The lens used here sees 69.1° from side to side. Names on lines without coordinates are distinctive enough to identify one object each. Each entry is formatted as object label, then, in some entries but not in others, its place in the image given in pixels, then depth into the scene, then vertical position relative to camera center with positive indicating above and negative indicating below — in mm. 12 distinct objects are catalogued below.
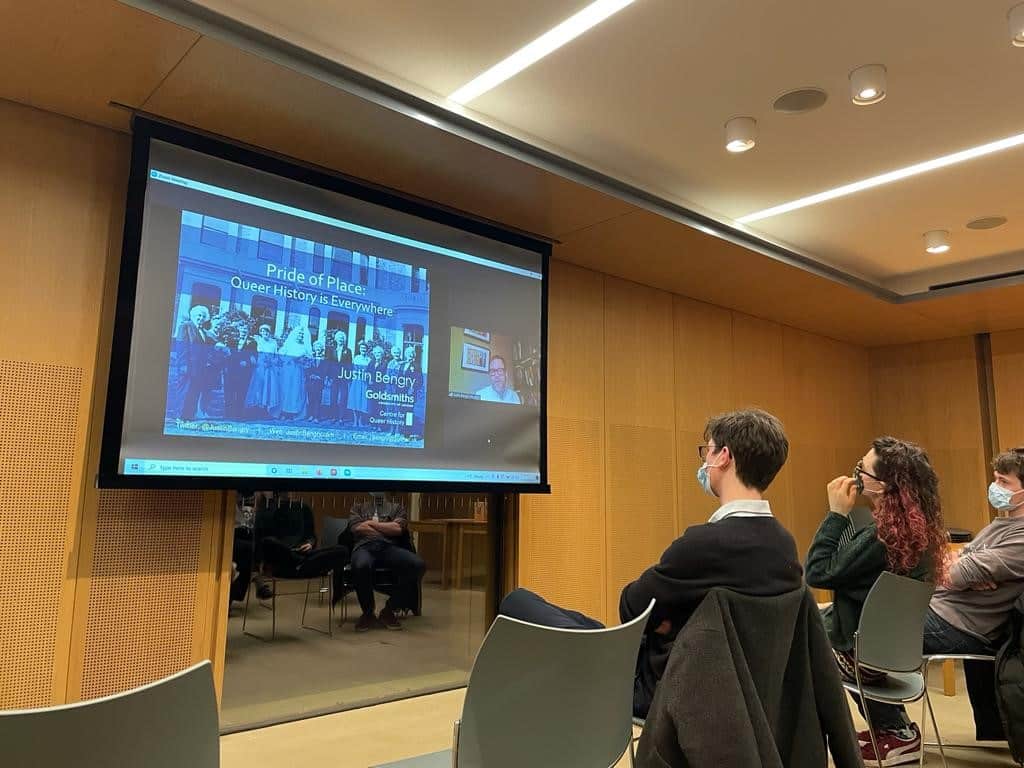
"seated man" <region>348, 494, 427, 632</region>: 3805 -388
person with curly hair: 2789 -183
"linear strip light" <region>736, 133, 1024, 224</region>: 3502 +1604
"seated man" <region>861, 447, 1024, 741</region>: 2893 -387
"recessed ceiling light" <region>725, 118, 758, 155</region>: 3287 +1579
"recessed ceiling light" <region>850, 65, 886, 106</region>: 2885 +1586
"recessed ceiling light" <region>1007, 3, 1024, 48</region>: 2541 +1610
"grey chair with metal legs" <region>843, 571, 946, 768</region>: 2566 -494
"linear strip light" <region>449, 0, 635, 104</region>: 2580 +1630
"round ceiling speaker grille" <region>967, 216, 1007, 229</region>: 4375 +1596
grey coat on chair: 1429 -420
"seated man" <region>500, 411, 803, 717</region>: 1630 -148
